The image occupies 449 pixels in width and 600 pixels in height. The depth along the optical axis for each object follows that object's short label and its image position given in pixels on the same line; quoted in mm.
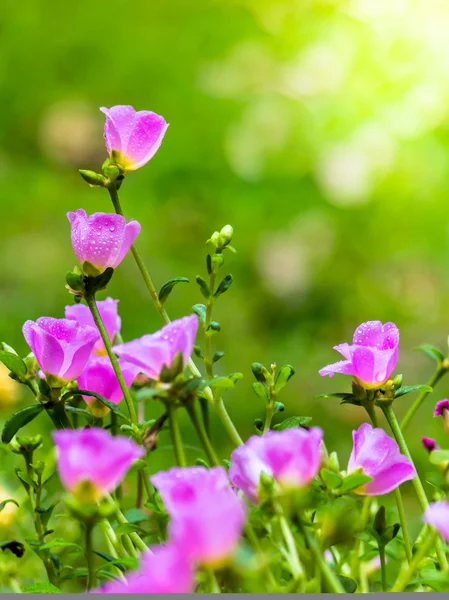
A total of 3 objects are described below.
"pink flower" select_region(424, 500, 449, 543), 1005
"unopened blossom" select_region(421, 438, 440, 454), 1160
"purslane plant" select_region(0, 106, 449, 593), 1000
